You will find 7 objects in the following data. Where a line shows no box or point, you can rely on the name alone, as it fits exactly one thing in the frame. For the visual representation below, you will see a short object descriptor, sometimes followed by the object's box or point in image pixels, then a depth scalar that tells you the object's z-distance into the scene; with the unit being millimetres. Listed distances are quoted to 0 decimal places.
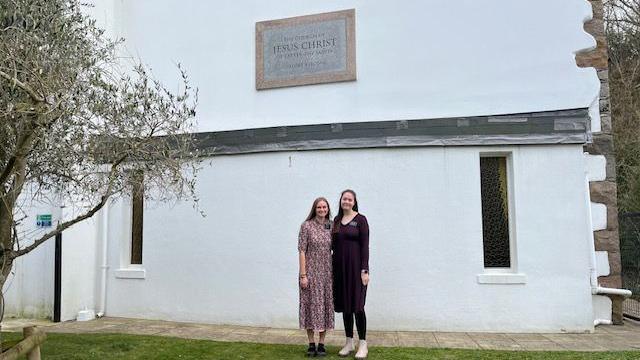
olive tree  4285
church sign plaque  7570
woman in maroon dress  5526
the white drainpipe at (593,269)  6883
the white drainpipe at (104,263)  8273
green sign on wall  8234
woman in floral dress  5555
